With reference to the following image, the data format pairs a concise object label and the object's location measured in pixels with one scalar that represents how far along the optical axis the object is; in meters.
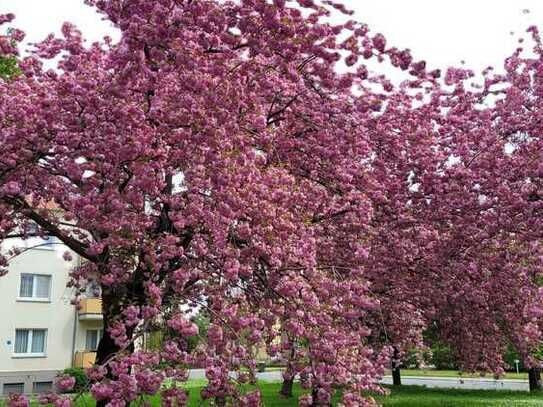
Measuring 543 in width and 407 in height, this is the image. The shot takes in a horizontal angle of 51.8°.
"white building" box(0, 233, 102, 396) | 26.55
